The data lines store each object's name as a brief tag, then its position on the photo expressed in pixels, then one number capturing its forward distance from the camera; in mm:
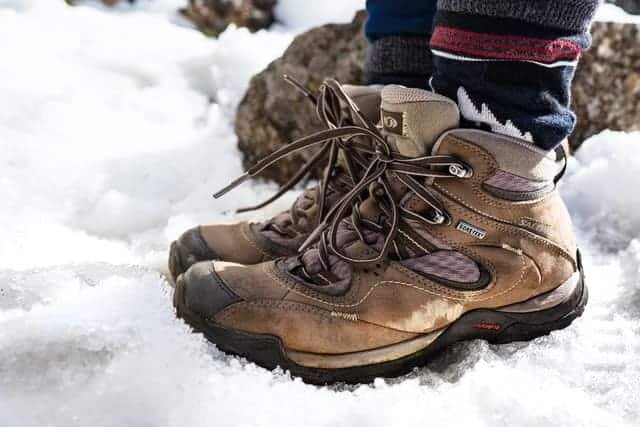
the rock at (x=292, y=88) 1709
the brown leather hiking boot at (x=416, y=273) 1277
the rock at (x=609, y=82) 1624
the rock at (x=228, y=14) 3260
